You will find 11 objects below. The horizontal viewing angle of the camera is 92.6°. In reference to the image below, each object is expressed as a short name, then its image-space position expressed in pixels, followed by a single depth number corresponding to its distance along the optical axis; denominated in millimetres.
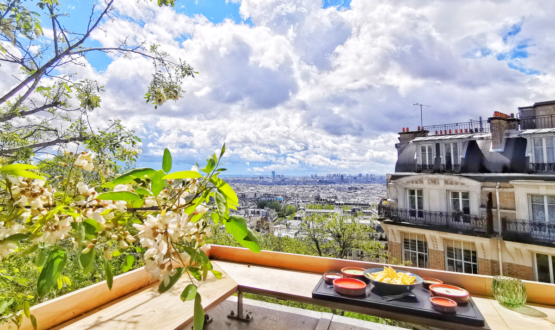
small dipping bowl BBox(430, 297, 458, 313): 1036
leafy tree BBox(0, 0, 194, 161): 1346
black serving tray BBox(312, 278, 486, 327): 1002
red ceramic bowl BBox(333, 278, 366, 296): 1202
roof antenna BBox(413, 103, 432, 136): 9408
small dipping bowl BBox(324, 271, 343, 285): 1370
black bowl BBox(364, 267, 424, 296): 1193
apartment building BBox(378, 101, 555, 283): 6871
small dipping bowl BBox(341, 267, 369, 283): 1420
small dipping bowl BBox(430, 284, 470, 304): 1120
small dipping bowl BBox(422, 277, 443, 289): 1331
